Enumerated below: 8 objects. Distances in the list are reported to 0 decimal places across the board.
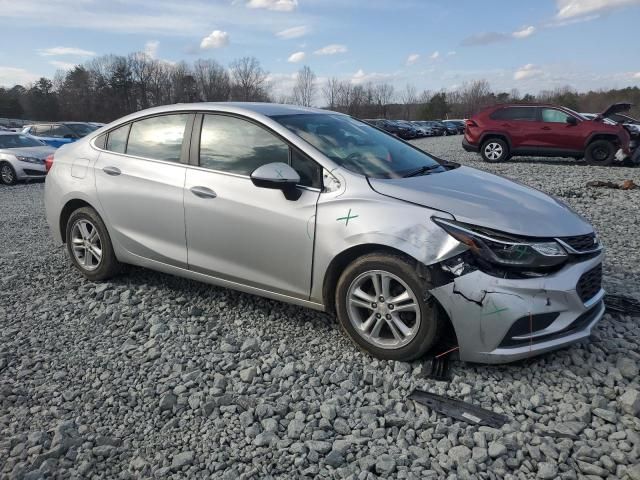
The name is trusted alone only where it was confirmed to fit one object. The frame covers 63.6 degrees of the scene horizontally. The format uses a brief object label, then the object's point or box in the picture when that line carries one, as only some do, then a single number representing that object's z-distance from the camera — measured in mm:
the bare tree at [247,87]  68250
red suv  14219
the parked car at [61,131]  18444
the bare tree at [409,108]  87462
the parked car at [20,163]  13633
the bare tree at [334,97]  81462
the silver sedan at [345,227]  3025
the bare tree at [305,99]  76531
